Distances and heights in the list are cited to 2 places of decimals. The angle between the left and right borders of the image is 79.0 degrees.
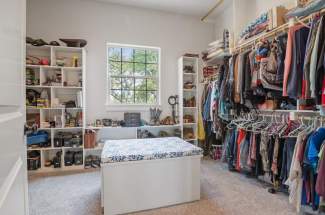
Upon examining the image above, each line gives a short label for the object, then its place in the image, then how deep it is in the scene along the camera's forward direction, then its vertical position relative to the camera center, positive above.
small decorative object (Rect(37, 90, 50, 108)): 3.25 +0.13
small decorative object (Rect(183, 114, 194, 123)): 4.07 -0.25
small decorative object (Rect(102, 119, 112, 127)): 3.61 -0.29
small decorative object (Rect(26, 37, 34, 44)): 3.14 +1.05
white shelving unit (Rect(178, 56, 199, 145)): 4.00 +0.33
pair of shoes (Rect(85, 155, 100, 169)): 3.45 -0.98
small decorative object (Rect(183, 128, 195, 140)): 4.07 -0.56
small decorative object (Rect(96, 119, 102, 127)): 3.59 -0.31
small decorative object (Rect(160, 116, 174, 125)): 3.94 -0.30
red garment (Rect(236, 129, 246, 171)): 2.75 -0.46
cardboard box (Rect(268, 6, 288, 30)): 2.41 +1.11
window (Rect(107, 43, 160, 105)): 3.97 +0.67
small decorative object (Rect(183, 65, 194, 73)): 4.08 +0.78
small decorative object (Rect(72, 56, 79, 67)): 3.42 +0.79
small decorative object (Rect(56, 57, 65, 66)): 3.36 +0.77
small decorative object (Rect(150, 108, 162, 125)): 3.96 -0.18
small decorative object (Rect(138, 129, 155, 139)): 3.82 -0.54
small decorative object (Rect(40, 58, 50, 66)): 3.25 +0.74
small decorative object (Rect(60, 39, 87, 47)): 3.30 +1.09
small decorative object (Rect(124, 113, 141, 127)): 3.67 -0.24
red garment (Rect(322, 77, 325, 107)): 1.63 +0.10
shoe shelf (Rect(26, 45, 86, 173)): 3.25 +0.02
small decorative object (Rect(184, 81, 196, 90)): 4.06 +0.42
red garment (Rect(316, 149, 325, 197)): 1.64 -0.61
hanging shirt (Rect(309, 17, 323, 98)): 1.68 +0.36
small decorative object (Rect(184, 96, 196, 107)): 4.10 +0.09
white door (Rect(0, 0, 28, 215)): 0.61 -0.01
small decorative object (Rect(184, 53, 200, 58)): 4.01 +1.05
